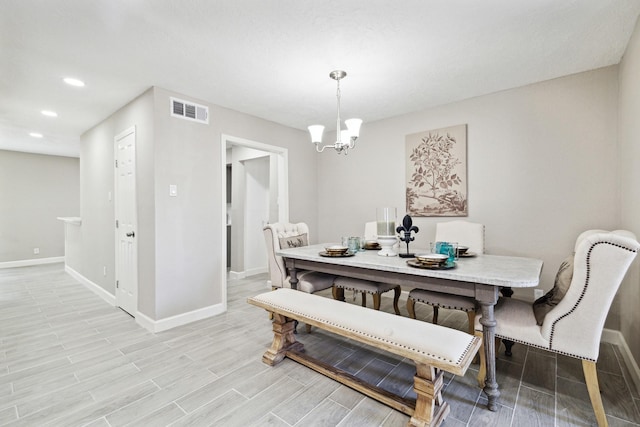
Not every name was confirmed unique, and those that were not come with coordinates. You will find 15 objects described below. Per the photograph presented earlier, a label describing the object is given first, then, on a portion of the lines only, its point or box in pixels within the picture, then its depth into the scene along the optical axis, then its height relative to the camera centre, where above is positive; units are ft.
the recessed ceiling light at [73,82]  9.11 +4.06
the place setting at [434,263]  6.25 -1.17
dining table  5.55 -1.37
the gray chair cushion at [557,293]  5.72 -1.73
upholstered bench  4.76 -2.33
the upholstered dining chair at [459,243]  6.79 -1.26
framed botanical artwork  11.09 +1.45
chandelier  8.38 +2.31
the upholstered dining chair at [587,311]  4.58 -1.75
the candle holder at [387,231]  7.97 -0.60
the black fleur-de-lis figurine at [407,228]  7.54 -0.50
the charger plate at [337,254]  8.17 -1.28
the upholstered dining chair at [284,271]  9.18 -2.04
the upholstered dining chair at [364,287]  8.46 -2.31
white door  10.55 -0.49
